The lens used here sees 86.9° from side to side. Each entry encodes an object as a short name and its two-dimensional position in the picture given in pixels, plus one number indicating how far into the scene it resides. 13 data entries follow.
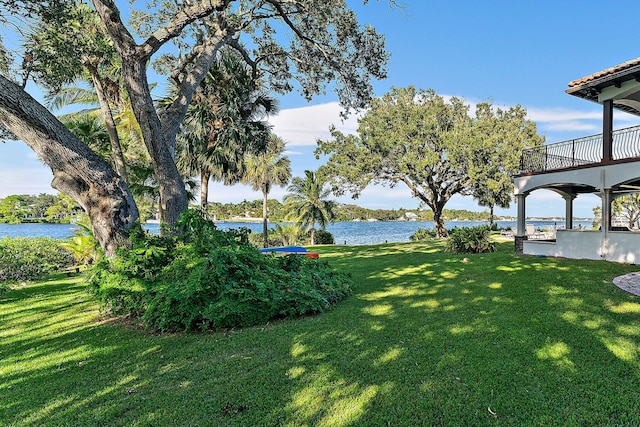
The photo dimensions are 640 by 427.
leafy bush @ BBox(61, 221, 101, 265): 11.84
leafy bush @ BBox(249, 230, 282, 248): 24.61
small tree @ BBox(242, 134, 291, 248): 23.97
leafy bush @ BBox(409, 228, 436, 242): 28.03
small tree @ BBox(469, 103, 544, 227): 22.50
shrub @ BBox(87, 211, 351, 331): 4.84
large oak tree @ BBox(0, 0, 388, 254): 5.56
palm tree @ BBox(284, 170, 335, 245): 27.16
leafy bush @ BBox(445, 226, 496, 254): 14.06
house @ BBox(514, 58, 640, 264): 10.38
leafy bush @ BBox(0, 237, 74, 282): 9.21
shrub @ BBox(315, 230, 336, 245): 27.11
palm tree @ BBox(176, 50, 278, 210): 12.64
